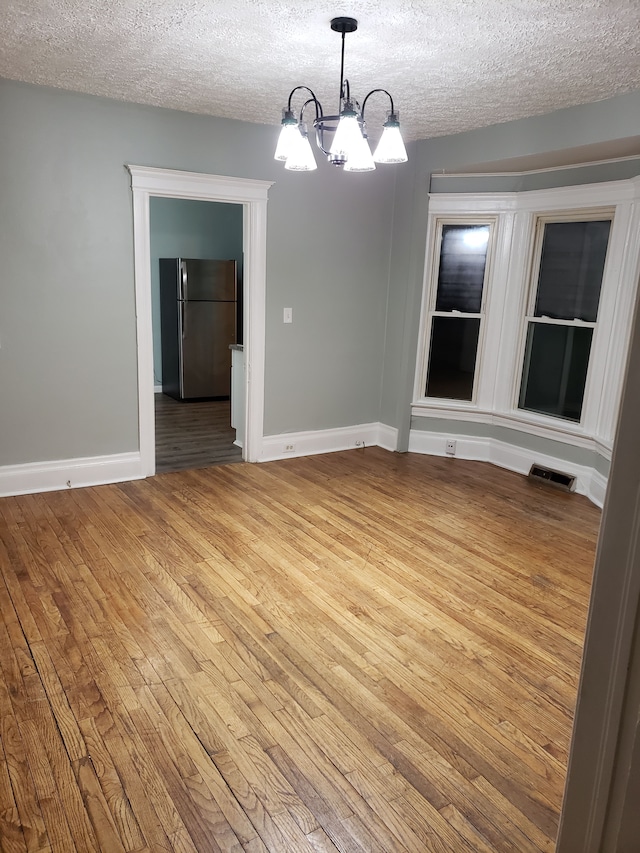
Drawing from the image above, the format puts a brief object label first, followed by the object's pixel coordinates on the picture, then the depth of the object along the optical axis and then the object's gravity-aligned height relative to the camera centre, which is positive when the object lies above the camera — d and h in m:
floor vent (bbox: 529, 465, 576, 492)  4.78 -1.39
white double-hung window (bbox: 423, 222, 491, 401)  5.30 -0.12
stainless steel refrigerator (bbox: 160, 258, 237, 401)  7.29 -0.48
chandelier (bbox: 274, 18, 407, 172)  2.65 +0.66
